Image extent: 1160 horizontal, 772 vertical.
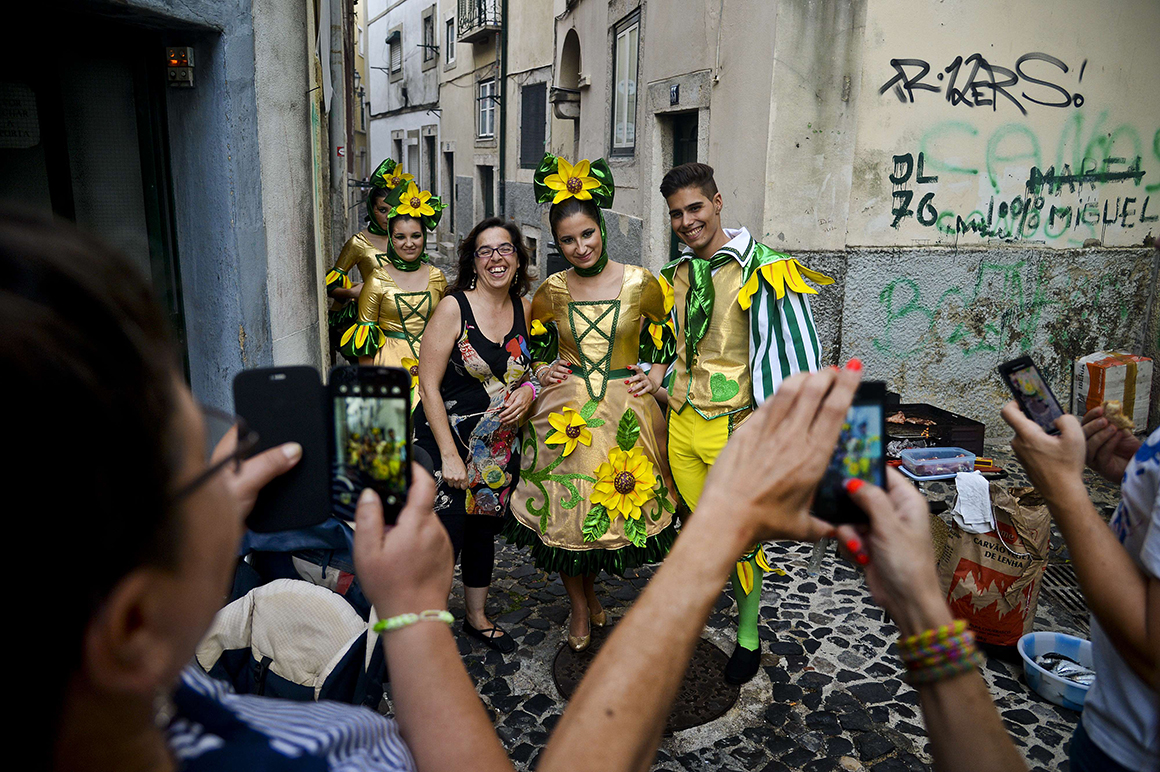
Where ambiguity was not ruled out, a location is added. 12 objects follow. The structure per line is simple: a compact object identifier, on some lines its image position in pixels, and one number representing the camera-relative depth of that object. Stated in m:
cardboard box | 6.04
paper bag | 3.14
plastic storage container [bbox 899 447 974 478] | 4.43
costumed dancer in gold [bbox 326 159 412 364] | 5.61
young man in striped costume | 3.27
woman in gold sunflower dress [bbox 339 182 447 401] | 4.70
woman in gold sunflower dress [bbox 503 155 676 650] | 3.39
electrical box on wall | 3.54
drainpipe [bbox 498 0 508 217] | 16.11
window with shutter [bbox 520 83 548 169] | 14.44
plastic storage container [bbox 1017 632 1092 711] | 2.96
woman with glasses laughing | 3.48
